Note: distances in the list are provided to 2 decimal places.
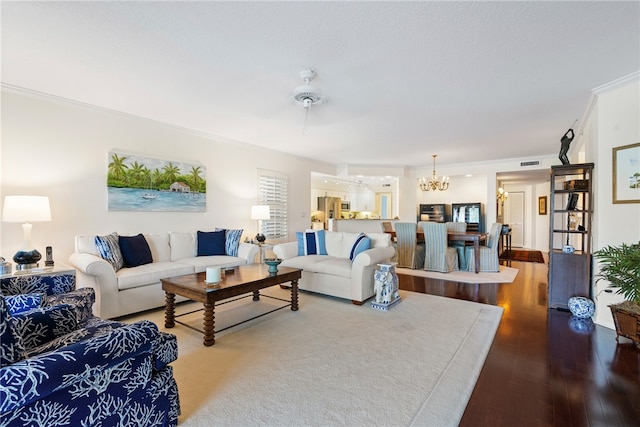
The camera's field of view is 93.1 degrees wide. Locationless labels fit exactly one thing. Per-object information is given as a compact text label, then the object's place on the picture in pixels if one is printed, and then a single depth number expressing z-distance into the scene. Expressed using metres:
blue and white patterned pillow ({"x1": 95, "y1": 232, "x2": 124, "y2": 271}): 3.41
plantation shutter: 6.12
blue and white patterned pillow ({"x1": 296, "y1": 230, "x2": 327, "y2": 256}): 4.75
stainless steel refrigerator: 11.27
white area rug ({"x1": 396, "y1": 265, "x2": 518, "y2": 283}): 5.25
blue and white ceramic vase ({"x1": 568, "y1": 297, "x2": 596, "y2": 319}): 3.34
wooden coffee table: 2.69
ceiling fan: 2.82
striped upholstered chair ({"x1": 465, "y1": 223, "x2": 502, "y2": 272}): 5.94
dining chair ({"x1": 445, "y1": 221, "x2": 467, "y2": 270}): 6.24
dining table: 5.79
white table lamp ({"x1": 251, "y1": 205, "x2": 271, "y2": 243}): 5.43
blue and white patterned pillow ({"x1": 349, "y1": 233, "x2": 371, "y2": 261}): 4.21
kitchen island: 7.48
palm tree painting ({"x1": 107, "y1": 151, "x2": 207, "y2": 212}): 4.07
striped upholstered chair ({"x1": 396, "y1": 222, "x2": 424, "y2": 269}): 6.17
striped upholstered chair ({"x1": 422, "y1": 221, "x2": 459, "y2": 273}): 5.84
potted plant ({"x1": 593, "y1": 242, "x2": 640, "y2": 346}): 2.38
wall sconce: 8.76
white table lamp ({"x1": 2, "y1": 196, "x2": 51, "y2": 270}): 2.87
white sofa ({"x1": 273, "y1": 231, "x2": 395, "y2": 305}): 3.81
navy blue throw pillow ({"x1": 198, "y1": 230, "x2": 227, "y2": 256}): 4.52
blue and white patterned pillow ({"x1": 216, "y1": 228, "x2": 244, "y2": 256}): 4.65
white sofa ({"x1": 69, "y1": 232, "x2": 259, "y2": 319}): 3.12
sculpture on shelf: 3.94
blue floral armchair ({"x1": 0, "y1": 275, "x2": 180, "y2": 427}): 1.08
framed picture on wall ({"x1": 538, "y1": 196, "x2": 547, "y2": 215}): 9.35
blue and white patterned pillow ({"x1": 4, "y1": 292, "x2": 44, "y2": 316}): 1.78
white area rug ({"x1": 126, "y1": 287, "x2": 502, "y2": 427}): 1.79
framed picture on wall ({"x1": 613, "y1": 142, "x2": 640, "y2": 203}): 2.92
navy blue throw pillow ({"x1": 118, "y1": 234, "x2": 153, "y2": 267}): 3.65
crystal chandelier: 7.14
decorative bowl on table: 3.38
